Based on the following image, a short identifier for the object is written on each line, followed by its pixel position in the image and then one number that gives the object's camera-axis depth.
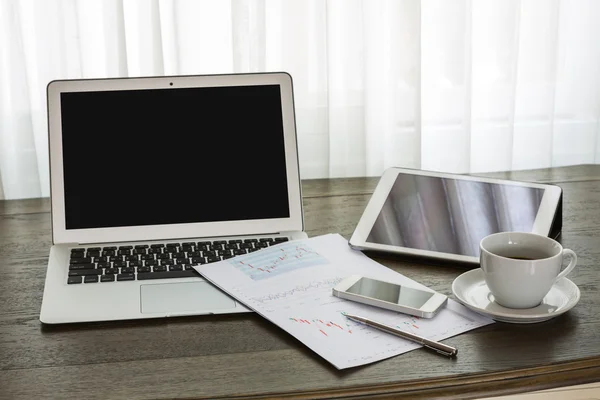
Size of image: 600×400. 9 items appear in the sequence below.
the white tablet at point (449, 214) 1.62
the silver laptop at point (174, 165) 1.66
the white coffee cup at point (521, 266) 1.43
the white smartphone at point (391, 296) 1.46
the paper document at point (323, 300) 1.40
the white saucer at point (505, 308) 1.44
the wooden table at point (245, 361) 1.34
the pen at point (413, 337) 1.39
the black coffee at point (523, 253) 1.48
